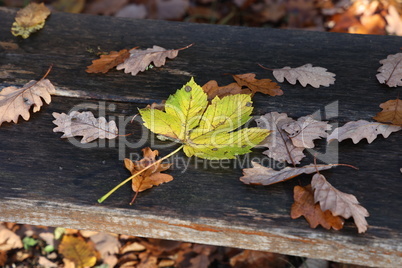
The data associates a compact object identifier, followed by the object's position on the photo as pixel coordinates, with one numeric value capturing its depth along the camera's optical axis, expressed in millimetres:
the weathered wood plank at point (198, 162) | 1581
